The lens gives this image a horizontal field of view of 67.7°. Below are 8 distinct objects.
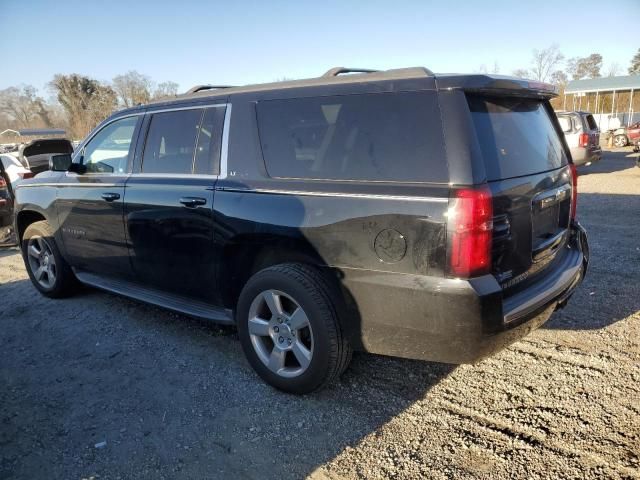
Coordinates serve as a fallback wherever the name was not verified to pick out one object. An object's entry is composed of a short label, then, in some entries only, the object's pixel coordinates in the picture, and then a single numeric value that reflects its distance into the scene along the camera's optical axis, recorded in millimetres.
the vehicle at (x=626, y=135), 22547
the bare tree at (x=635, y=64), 64562
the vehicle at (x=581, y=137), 13961
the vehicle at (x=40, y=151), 10912
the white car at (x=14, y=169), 9344
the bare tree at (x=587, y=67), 57453
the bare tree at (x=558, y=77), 50344
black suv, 2412
